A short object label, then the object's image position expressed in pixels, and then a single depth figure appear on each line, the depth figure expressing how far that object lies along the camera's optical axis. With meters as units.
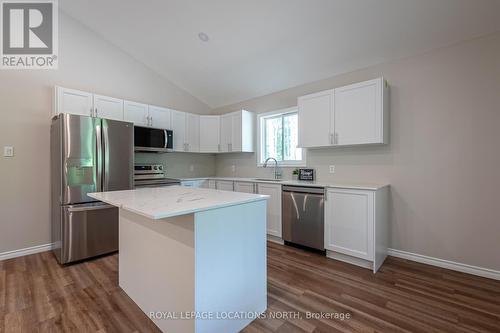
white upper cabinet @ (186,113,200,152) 4.52
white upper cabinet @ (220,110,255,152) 4.36
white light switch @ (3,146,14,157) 2.90
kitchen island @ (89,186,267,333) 1.39
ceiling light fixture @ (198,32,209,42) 3.27
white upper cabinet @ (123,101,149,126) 3.63
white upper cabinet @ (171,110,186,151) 4.29
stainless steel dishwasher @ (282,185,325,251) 2.94
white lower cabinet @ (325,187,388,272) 2.54
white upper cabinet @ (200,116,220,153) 4.75
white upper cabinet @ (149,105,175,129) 3.96
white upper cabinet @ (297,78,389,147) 2.76
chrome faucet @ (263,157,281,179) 4.12
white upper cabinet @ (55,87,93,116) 3.00
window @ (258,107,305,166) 3.99
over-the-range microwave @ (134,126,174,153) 3.56
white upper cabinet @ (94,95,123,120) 3.32
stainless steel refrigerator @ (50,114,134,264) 2.73
